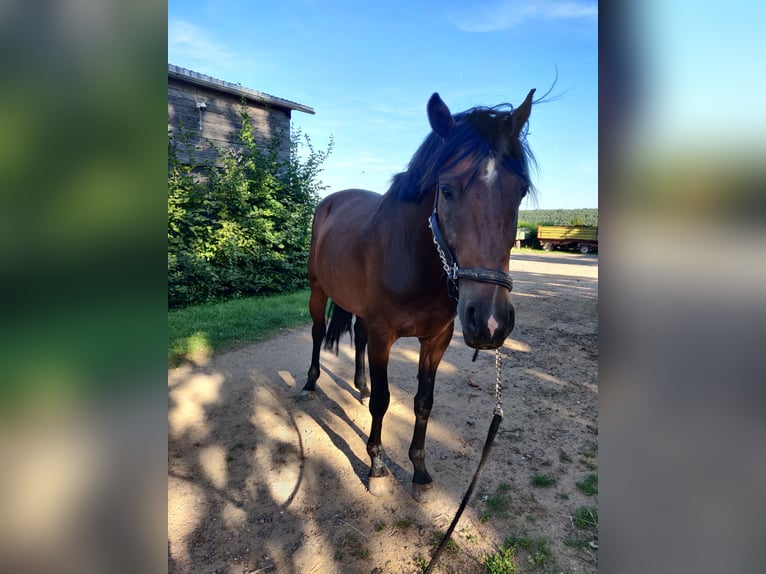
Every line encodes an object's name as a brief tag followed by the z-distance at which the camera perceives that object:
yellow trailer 28.76
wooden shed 8.23
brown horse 1.70
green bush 7.73
